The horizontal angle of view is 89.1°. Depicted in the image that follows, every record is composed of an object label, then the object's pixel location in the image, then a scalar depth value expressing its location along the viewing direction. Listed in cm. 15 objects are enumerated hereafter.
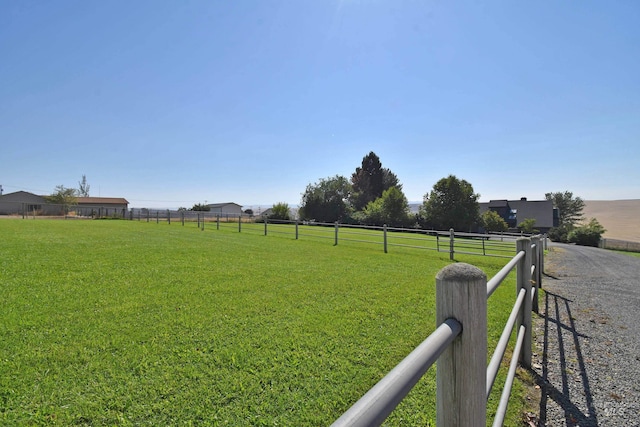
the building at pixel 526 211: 4512
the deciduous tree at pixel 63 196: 3947
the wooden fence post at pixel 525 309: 299
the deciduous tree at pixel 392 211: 3469
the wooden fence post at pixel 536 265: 486
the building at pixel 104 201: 5208
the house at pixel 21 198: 4314
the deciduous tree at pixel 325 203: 4169
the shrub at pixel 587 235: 3272
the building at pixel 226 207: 5912
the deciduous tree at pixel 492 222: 3481
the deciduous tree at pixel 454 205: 3309
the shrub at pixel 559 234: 3668
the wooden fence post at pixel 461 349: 92
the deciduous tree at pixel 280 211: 3689
